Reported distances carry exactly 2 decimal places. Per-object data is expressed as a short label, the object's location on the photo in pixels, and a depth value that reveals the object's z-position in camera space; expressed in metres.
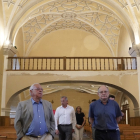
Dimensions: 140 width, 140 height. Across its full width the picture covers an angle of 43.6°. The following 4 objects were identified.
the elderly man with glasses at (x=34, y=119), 2.35
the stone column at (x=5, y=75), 8.59
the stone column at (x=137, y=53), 8.78
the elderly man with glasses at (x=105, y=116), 2.62
